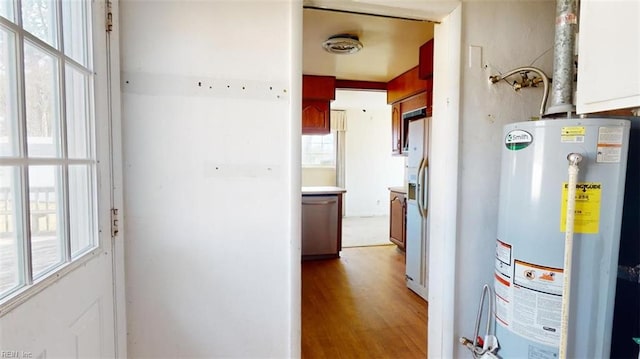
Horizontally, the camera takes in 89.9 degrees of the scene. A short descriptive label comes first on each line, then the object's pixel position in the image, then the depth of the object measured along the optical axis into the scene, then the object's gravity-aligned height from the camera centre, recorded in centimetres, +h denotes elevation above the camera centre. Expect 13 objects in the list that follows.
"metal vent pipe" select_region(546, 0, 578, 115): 135 +45
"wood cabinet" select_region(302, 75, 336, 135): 388 +73
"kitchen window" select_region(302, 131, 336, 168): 689 +20
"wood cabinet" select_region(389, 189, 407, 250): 401 -74
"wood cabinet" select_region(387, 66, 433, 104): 323 +83
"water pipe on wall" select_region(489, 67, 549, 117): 155 +43
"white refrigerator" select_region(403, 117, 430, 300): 283 -44
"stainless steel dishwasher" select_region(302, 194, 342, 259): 391 -79
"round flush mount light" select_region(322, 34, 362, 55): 263 +99
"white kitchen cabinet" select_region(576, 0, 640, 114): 102 +37
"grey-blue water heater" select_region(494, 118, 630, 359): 119 -27
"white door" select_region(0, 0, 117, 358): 71 -7
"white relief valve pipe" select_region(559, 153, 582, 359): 115 -31
